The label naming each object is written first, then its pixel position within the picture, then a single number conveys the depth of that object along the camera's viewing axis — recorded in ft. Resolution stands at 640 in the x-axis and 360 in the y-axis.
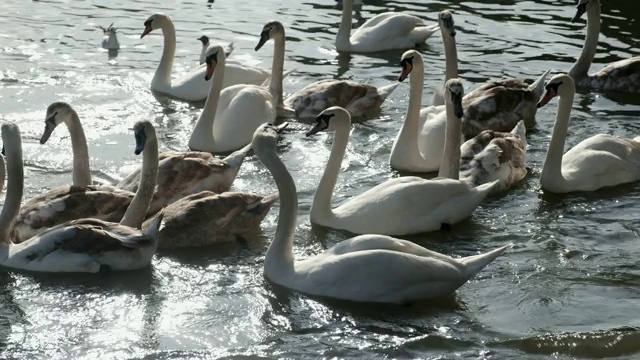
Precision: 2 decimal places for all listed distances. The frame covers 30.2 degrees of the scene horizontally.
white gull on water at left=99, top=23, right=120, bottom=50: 56.18
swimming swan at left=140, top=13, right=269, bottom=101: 49.67
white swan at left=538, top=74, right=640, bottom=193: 38.24
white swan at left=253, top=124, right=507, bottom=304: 28.30
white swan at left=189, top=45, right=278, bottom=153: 42.96
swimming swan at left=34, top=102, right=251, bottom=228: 32.76
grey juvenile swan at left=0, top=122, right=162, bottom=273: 30.71
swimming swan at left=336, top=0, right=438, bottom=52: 58.49
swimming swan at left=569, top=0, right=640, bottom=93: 50.80
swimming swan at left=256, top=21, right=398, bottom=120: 46.75
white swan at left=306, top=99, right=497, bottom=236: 33.88
